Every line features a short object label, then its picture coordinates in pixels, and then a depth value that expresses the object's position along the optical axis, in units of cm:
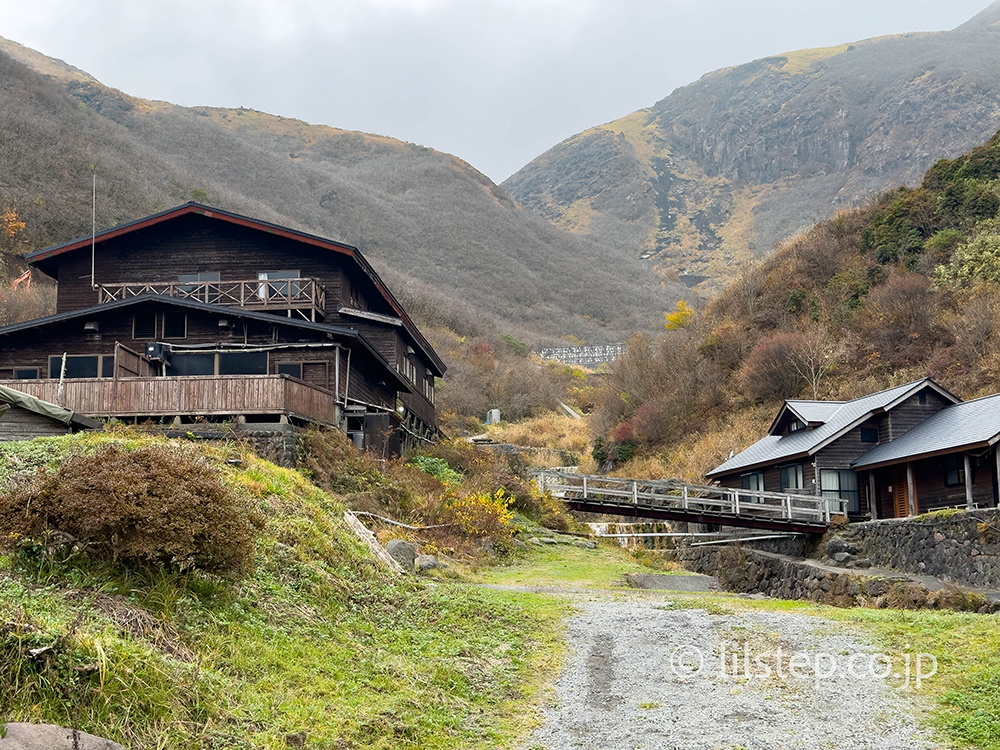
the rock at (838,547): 2766
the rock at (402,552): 1689
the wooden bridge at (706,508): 2875
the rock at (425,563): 1764
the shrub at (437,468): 3142
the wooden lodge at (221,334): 2512
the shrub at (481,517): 2426
